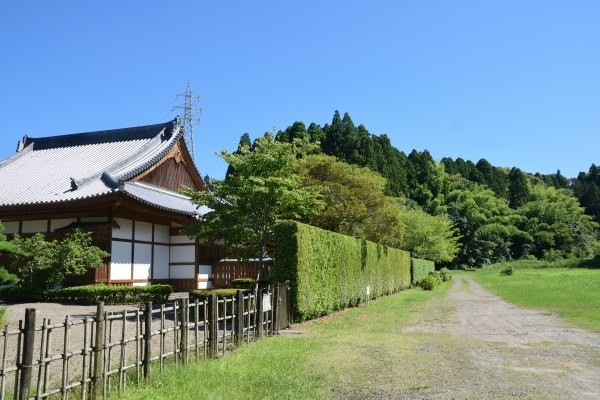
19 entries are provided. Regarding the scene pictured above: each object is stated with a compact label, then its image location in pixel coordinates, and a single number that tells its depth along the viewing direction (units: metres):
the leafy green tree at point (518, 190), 95.06
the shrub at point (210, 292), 13.59
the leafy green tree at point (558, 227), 79.94
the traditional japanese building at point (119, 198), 19.44
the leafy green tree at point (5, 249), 10.55
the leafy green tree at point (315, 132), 73.41
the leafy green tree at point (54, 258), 16.95
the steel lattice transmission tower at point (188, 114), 48.91
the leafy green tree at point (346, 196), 22.36
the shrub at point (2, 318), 10.52
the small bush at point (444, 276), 45.75
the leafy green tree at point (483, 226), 72.81
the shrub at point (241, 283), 18.89
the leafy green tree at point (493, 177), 94.94
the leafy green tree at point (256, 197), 14.54
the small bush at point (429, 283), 33.97
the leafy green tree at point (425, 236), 45.78
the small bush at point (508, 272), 53.22
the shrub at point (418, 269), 38.54
